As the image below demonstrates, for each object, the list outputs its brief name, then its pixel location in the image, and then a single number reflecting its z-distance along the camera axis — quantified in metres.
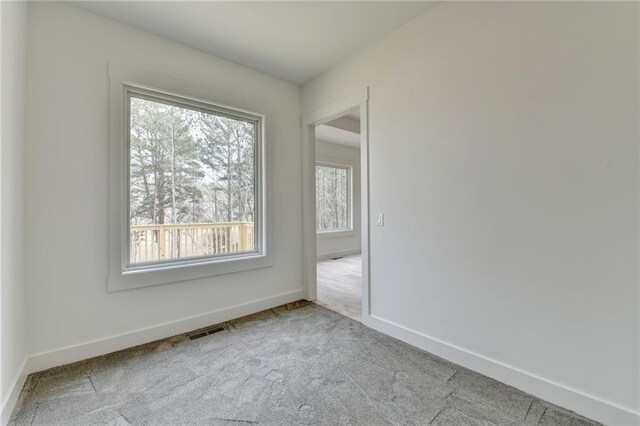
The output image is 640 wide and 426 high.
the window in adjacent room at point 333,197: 6.60
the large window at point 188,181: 2.48
